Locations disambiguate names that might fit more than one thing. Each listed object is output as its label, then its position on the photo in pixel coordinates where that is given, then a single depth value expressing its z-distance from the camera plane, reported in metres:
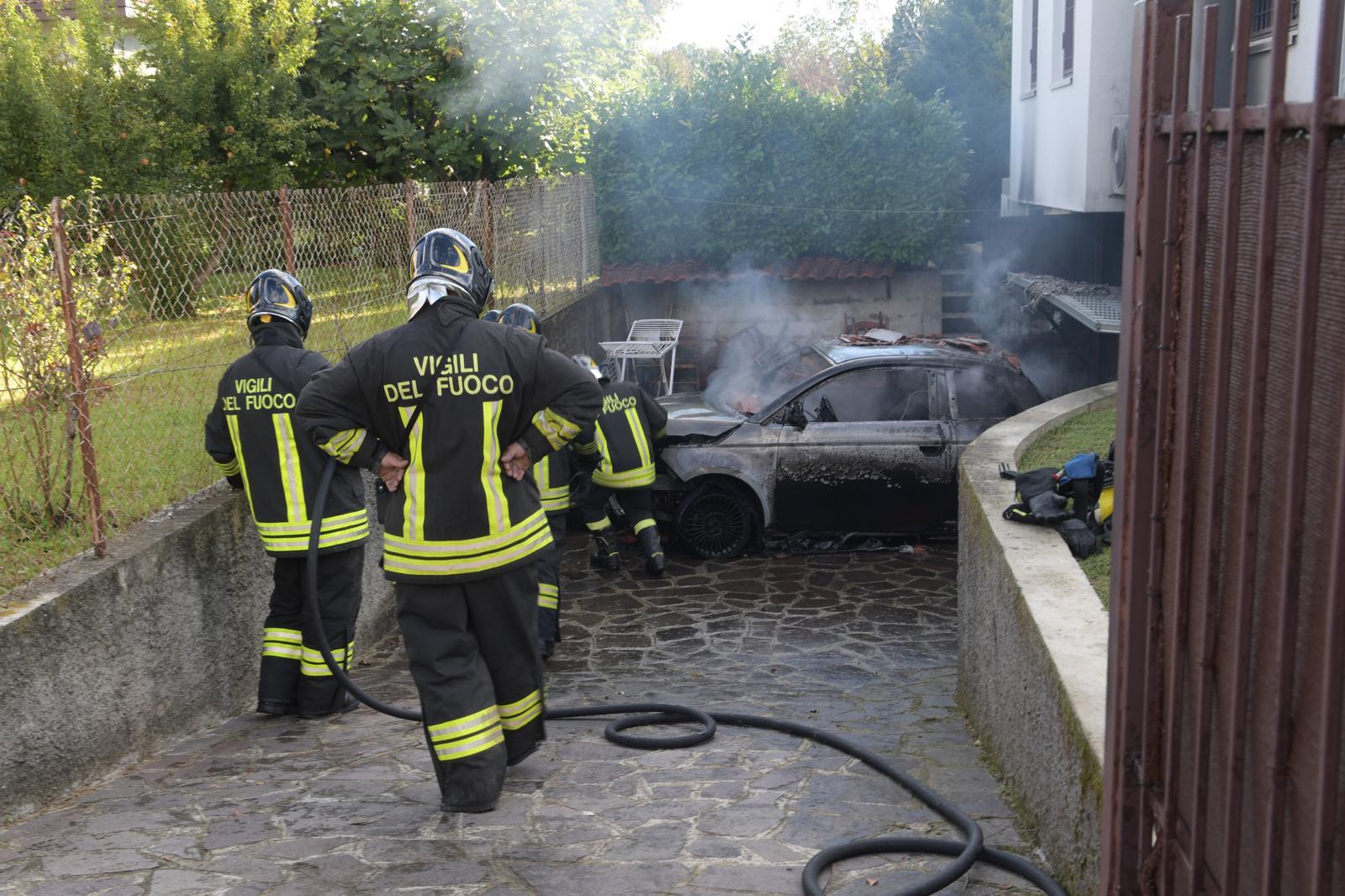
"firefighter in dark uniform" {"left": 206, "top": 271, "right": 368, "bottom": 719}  6.01
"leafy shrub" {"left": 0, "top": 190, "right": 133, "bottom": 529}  5.81
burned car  9.76
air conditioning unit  10.53
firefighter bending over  8.70
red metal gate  1.72
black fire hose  3.82
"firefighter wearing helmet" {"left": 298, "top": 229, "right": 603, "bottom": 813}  4.65
